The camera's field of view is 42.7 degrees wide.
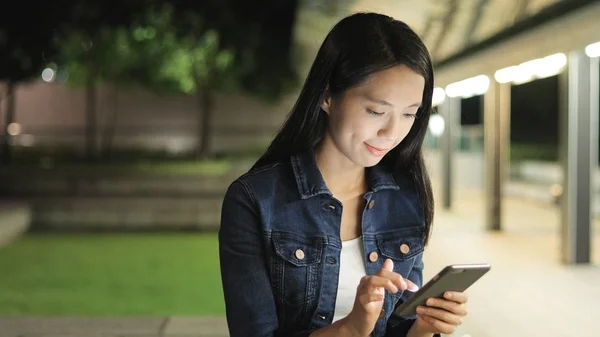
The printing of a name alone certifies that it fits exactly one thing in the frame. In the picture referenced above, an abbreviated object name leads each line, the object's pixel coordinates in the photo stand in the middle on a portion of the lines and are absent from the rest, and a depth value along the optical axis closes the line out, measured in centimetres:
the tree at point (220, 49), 2033
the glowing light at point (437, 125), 1595
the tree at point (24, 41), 1731
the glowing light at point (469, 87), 1180
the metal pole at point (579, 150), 848
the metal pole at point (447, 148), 1465
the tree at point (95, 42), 1892
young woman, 188
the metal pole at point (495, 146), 1136
